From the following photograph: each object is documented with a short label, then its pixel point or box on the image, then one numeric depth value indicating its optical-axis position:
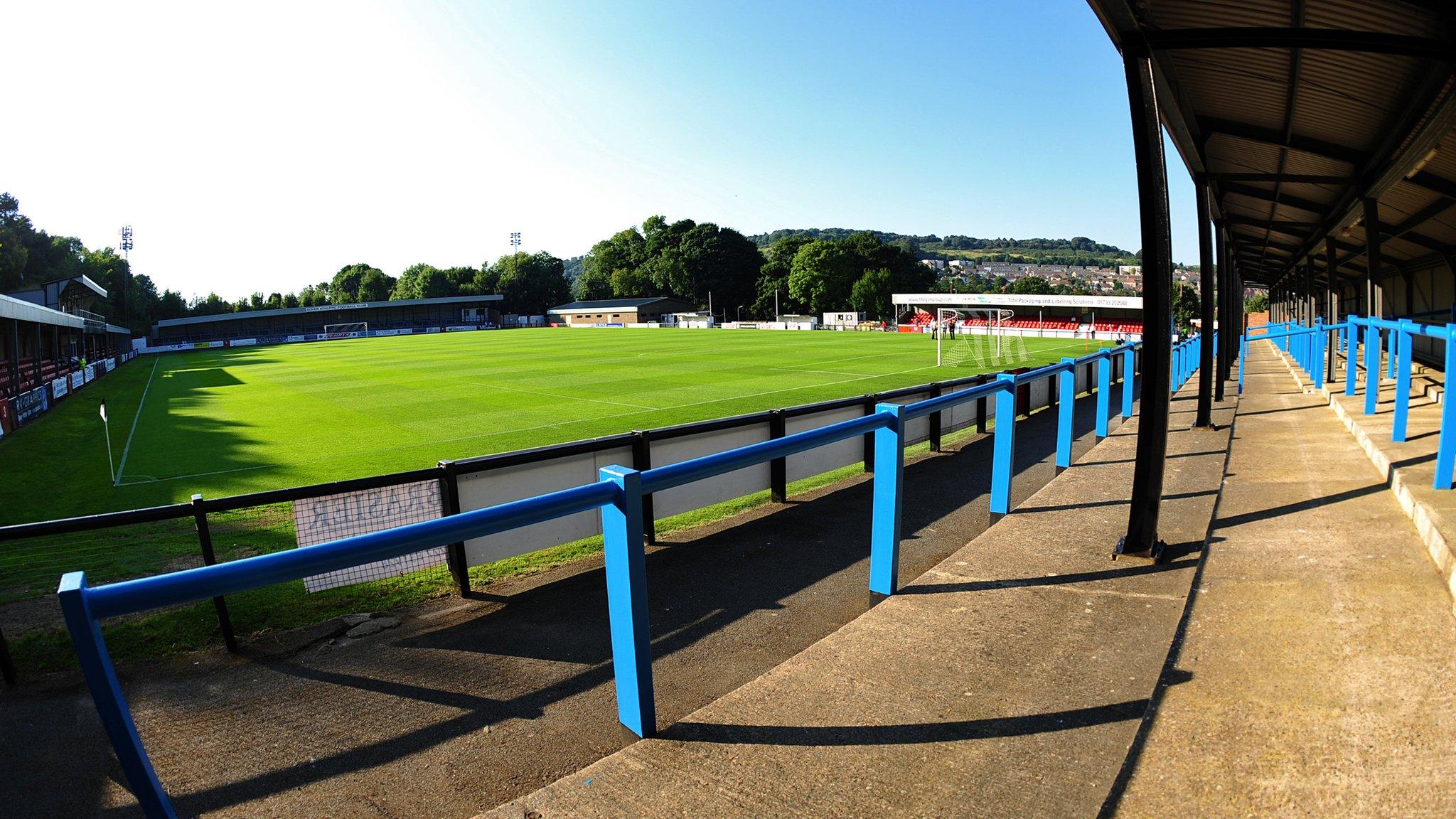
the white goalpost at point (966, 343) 34.76
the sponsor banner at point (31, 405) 20.75
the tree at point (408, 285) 160.12
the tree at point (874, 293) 114.94
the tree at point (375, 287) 169.62
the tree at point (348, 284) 175.75
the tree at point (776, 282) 127.81
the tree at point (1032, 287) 140.38
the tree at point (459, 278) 159.12
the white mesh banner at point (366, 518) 5.52
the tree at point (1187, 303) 78.94
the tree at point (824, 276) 120.50
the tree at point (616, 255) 157.25
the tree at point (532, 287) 143.75
